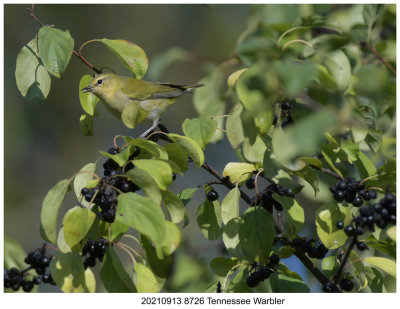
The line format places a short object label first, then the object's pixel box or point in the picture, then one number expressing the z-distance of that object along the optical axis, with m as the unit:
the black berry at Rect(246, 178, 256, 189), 4.84
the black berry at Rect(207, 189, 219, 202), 4.55
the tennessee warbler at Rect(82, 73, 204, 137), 7.53
